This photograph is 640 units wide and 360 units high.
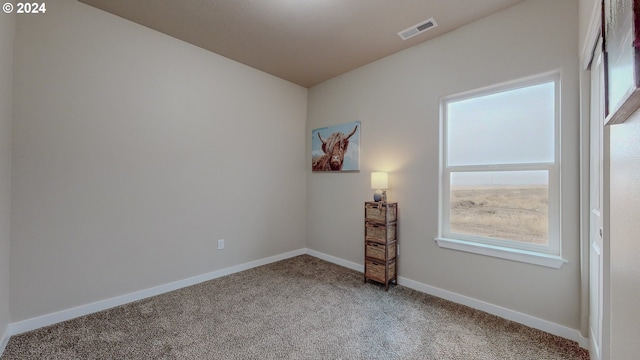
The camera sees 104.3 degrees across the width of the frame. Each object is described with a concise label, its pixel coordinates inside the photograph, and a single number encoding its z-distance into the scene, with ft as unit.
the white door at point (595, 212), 4.75
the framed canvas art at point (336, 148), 10.98
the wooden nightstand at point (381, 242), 8.85
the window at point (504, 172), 6.66
